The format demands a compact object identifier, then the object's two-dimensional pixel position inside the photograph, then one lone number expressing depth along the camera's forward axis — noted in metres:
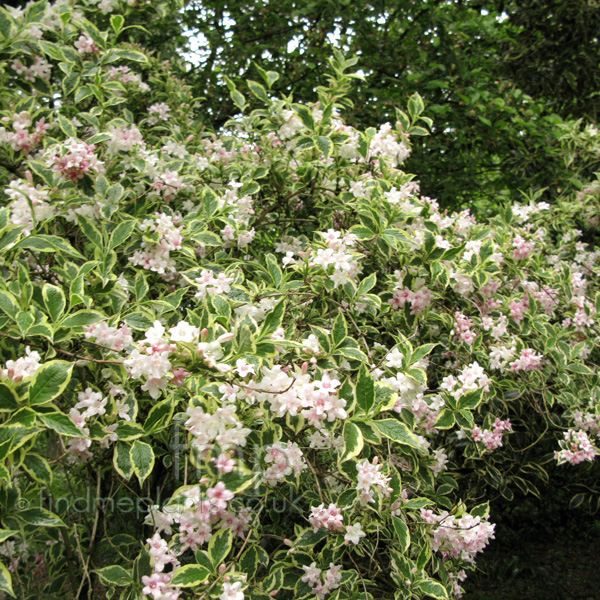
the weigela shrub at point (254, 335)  1.17
